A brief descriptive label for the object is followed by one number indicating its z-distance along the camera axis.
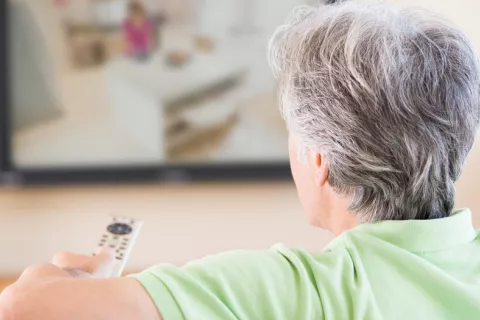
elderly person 1.56
